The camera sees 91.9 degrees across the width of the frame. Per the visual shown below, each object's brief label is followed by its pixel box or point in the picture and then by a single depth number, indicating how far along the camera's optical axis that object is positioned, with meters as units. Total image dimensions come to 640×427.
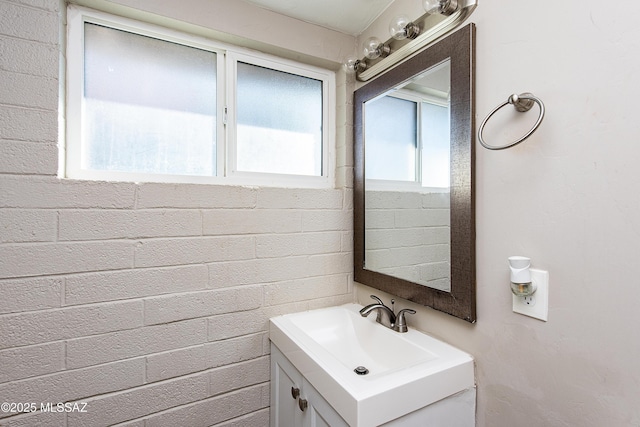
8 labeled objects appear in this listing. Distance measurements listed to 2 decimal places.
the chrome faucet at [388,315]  1.28
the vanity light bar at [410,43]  1.07
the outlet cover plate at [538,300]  0.85
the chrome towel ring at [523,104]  0.81
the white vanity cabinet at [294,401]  1.00
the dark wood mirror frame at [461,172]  1.03
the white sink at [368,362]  0.86
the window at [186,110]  1.23
